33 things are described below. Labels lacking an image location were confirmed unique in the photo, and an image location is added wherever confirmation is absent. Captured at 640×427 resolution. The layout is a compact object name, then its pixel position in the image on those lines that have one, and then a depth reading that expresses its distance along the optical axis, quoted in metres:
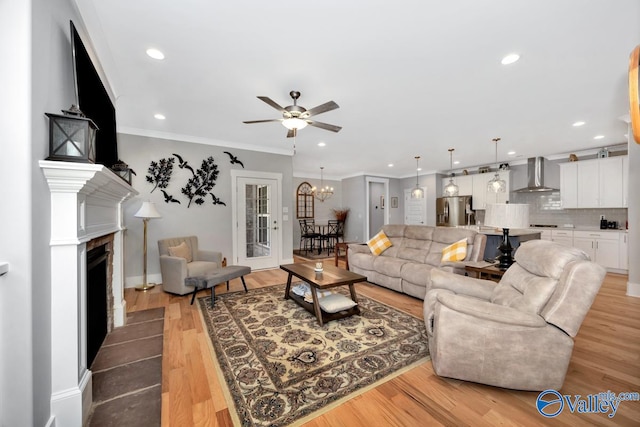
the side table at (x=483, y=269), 2.73
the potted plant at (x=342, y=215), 9.27
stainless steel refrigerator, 7.21
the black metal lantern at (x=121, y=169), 2.42
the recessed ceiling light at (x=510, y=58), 2.22
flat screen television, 1.58
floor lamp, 3.75
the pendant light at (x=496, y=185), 5.04
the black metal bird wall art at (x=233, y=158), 4.87
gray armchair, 3.55
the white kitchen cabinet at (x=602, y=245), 4.84
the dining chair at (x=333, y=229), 8.23
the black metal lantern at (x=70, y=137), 1.30
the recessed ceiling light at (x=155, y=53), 2.17
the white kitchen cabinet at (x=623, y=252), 4.74
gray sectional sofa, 3.40
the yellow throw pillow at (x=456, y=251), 3.33
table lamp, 2.58
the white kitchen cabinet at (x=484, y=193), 6.64
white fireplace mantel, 1.32
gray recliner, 1.57
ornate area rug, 1.64
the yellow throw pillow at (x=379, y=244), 4.41
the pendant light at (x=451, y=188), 5.57
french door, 5.03
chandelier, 9.02
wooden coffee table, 2.71
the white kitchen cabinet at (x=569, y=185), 5.46
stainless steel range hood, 6.06
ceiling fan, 2.44
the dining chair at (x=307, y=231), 8.17
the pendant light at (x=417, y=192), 6.23
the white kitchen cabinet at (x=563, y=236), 5.38
